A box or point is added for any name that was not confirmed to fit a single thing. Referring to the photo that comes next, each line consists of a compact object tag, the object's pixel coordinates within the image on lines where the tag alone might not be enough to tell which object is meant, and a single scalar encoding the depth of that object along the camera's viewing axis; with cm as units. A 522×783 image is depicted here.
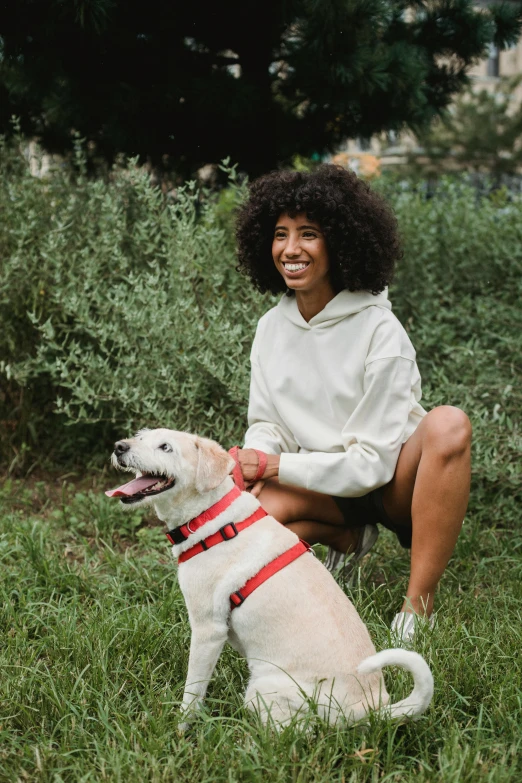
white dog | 199
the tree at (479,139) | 1733
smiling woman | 260
